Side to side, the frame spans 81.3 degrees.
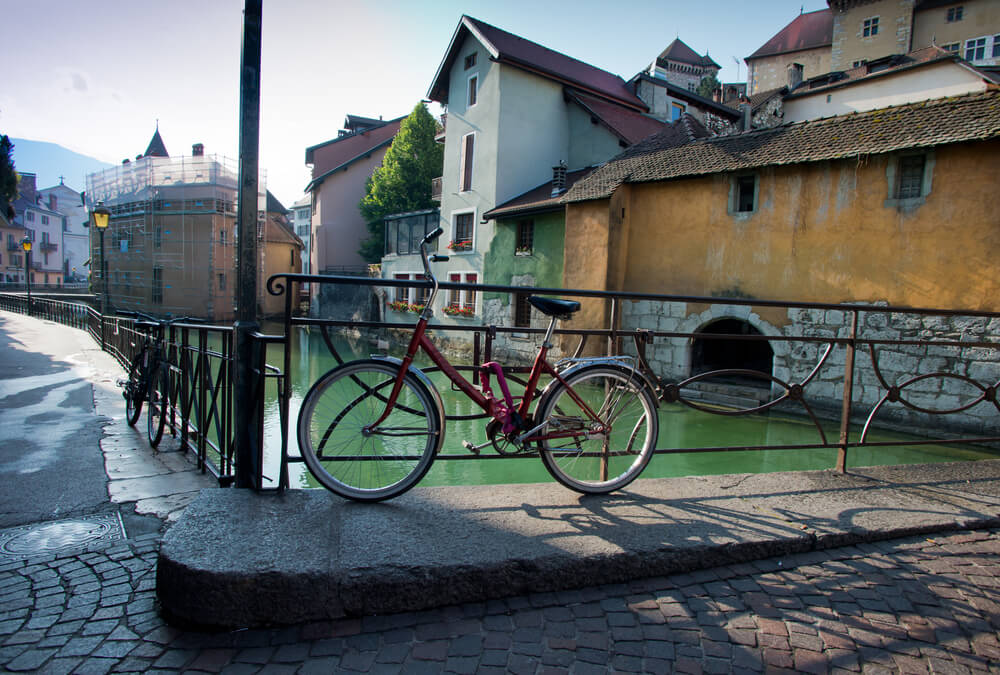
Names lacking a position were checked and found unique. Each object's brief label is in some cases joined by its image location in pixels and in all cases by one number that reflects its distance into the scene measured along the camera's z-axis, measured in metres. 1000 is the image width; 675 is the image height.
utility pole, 2.57
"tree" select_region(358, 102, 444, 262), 30.94
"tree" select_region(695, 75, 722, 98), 56.94
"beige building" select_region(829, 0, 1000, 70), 31.66
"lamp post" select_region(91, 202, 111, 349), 13.39
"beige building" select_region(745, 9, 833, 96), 45.05
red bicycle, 2.52
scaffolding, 25.92
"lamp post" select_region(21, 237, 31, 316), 21.98
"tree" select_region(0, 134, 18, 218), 30.75
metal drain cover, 2.45
